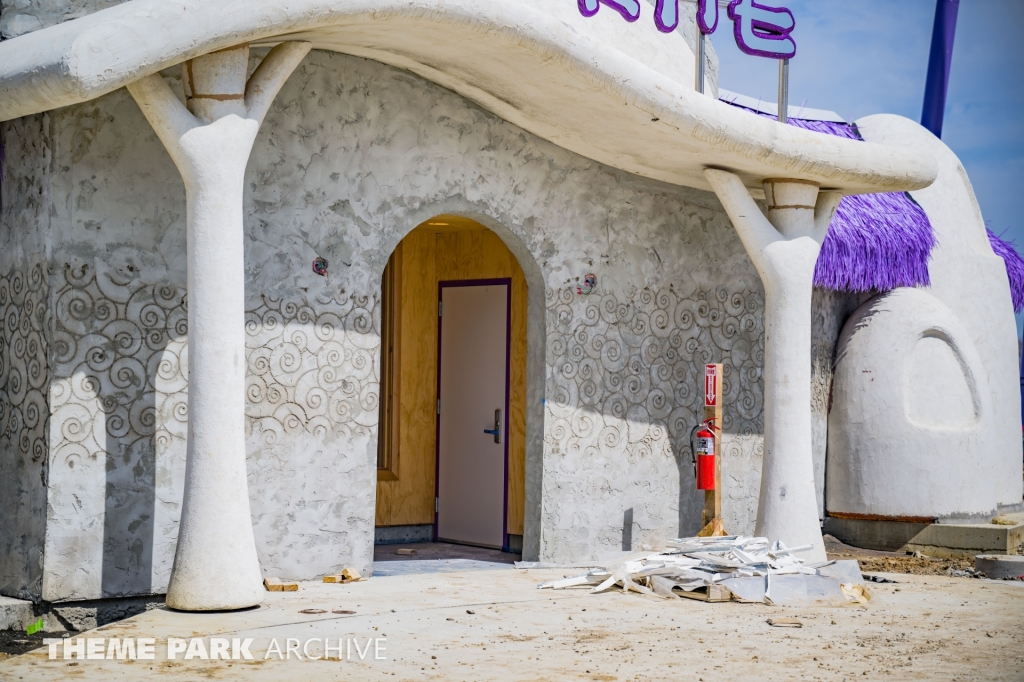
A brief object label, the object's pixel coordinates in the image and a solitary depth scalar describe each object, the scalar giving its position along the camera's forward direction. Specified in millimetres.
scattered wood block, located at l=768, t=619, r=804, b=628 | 6949
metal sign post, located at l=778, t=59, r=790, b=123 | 9578
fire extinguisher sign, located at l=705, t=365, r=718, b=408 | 9312
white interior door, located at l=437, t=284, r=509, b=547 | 10547
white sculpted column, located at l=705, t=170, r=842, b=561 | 9117
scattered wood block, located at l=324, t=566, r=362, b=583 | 7965
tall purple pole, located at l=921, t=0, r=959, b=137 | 21422
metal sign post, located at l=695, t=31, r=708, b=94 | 9266
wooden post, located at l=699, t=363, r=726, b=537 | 9273
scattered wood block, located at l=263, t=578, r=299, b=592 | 7430
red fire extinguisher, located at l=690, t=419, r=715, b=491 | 9234
